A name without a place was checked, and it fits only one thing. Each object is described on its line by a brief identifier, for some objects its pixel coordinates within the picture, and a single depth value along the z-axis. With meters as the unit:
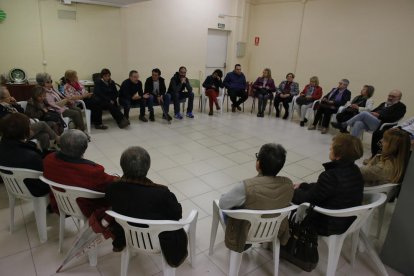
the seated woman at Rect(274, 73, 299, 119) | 6.20
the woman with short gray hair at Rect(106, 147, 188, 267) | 1.53
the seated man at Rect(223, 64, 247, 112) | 6.54
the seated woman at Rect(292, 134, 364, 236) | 1.80
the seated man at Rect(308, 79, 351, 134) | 5.33
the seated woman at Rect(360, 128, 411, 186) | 2.16
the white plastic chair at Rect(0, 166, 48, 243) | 2.00
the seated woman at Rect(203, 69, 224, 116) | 6.27
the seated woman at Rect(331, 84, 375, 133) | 4.95
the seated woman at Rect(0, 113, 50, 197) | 2.04
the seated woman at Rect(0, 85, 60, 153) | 3.08
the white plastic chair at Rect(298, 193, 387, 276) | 1.74
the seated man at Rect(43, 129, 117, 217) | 1.81
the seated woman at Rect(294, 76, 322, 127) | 5.83
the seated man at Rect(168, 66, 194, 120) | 5.75
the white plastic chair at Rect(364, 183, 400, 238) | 2.07
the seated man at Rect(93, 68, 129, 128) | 4.95
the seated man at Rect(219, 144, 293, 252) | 1.66
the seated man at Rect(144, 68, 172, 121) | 5.57
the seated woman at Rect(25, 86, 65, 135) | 3.58
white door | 7.96
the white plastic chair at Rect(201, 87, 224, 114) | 6.34
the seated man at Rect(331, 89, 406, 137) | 4.34
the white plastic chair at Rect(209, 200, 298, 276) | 1.63
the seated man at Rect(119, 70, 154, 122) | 5.27
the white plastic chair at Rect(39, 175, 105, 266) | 1.77
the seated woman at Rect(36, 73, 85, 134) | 3.98
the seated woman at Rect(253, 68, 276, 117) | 6.40
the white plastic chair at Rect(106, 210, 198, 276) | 1.50
